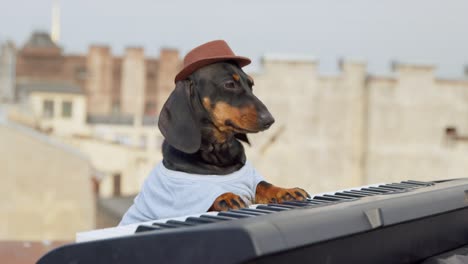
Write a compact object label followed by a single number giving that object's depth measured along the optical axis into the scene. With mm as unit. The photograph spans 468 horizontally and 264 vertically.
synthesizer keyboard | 2574
